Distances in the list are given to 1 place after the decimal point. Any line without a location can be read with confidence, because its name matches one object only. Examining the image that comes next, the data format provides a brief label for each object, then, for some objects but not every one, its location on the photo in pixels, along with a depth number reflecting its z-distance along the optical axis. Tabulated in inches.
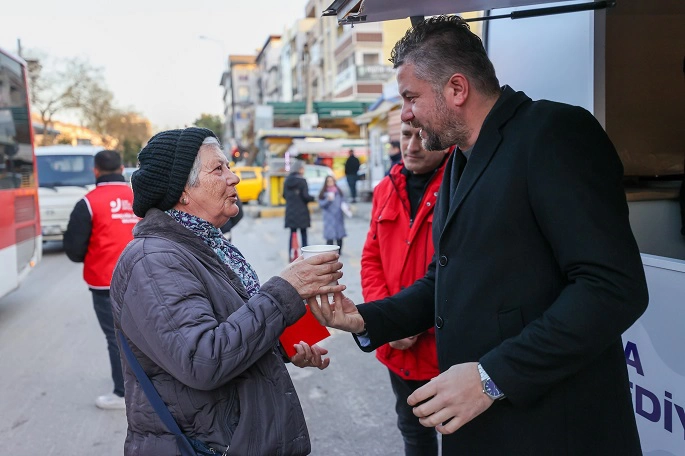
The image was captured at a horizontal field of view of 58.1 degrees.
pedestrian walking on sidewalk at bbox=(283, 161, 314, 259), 468.4
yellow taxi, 1047.6
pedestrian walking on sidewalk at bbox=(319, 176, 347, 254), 467.8
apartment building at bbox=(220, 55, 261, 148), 4559.5
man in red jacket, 119.0
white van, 537.3
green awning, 1541.6
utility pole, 1190.9
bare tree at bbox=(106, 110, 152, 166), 2022.3
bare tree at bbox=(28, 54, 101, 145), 1649.9
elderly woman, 71.9
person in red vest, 195.8
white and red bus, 308.2
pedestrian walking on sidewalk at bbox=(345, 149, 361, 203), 974.5
